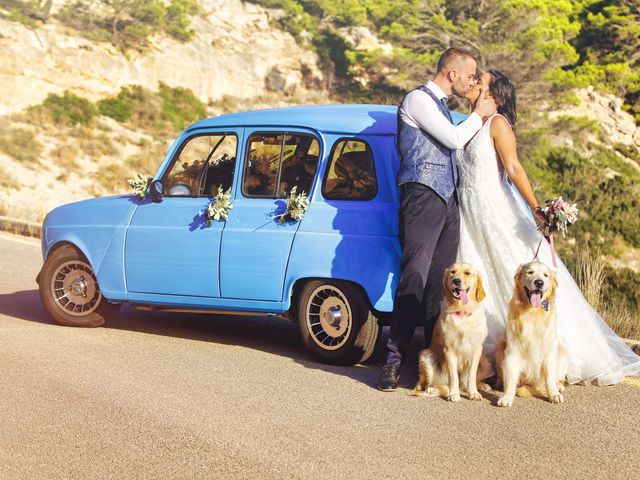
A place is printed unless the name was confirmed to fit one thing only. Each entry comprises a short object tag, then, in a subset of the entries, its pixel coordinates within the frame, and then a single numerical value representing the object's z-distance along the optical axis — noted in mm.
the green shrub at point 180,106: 46375
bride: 7066
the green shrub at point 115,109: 43906
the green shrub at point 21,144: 34125
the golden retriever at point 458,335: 6309
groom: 6754
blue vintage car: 7215
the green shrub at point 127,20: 48688
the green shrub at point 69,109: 40875
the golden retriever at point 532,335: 6215
